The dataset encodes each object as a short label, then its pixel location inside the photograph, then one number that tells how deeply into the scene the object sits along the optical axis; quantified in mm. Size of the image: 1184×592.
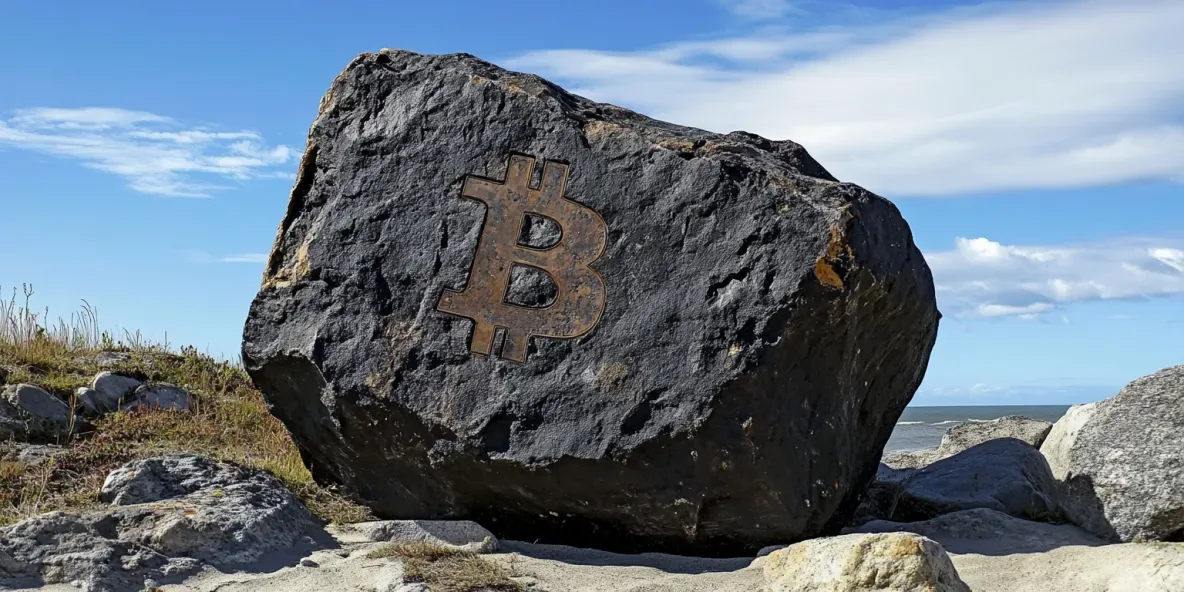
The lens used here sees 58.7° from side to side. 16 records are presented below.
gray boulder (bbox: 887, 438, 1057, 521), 6598
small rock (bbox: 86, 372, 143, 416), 8375
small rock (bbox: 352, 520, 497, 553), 5527
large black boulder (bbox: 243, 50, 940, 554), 5145
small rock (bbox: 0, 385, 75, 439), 7648
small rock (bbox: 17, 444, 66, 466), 6918
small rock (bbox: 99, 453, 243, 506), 5938
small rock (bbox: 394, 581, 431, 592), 4644
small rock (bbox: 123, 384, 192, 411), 8659
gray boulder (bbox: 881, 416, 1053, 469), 8898
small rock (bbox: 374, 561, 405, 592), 4781
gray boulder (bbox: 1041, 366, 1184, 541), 5844
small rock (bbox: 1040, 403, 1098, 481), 6504
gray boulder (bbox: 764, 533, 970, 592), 4391
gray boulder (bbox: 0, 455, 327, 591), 5070
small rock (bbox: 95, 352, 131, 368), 9523
